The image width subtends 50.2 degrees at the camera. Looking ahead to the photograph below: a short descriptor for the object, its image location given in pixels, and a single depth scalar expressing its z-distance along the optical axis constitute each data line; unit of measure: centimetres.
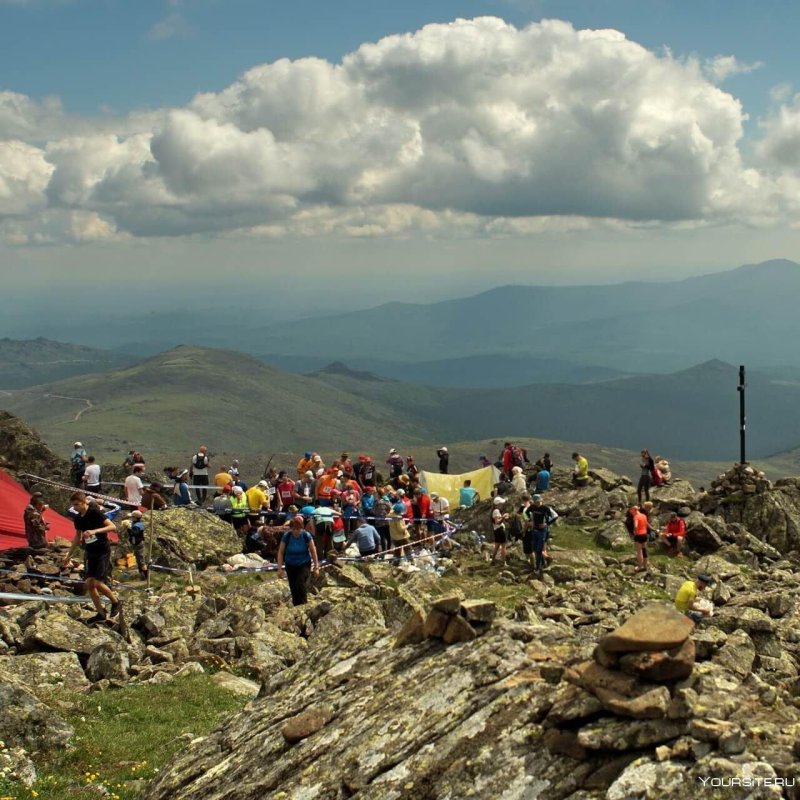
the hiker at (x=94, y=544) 1867
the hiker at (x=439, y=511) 3472
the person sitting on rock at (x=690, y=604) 1825
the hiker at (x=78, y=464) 3919
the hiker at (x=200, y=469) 3972
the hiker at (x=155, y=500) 3081
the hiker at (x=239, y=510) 3194
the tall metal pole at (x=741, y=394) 4339
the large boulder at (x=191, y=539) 2755
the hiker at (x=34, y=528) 2639
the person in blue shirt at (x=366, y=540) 2925
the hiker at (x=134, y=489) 3166
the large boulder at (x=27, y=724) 1223
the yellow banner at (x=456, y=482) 4294
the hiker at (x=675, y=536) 3262
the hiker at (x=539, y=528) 2788
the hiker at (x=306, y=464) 3746
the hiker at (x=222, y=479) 3491
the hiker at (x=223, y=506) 3203
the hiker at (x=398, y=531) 3088
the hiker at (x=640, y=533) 2917
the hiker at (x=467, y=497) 3916
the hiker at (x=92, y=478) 3531
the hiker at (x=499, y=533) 2986
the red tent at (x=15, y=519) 2661
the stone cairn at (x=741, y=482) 3784
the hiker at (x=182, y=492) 3482
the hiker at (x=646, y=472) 3876
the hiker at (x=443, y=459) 4651
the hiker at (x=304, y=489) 3278
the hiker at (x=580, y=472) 4206
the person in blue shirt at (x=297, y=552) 2075
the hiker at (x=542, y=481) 4247
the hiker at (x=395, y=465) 4138
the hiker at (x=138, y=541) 2562
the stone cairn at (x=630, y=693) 702
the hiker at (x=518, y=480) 4034
